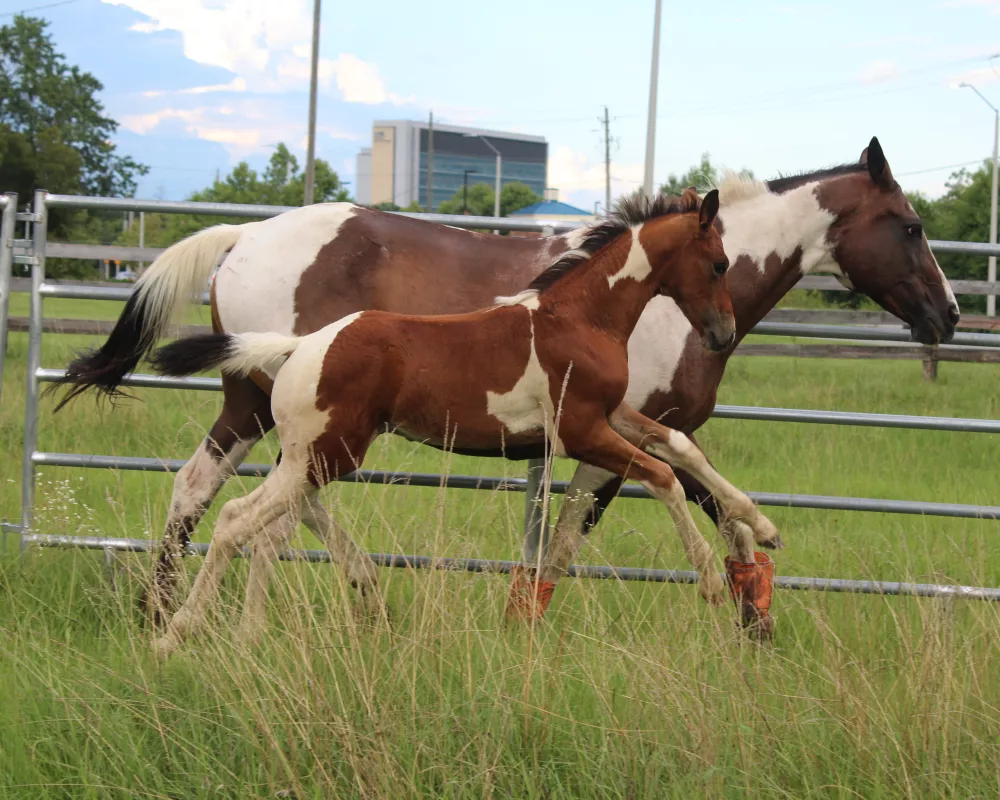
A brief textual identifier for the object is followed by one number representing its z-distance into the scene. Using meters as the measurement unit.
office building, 142.00
